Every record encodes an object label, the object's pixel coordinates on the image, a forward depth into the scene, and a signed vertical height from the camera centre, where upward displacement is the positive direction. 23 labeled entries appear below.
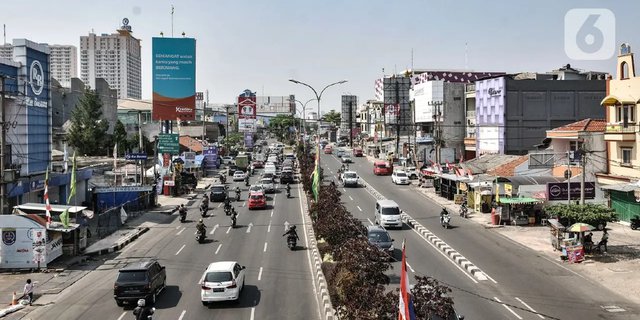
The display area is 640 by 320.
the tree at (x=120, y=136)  90.12 +2.76
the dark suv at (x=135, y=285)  20.55 -4.66
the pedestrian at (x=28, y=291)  22.02 -5.17
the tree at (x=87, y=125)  82.00 +4.09
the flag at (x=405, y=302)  10.36 -2.73
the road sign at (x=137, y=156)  51.06 -0.22
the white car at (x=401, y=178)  65.75 -3.00
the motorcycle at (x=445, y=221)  38.34 -4.61
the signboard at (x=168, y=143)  58.84 +1.04
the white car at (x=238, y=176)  70.44 -2.83
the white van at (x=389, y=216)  37.47 -4.15
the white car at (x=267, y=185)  59.47 -3.31
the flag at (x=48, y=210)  27.95 -2.68
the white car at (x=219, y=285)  20.47 -4.66
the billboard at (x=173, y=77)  62.53 +8.25
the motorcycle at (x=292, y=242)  31.44 -4.85
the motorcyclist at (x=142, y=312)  16.23 -4.45
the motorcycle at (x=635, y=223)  36.62 -4.62
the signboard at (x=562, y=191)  37.47 -2.64
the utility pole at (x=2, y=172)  27.62 -0.83
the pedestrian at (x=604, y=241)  29.16 -4.56
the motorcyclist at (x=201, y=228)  34.00 -4.38
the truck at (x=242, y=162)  81.19 -1.30
